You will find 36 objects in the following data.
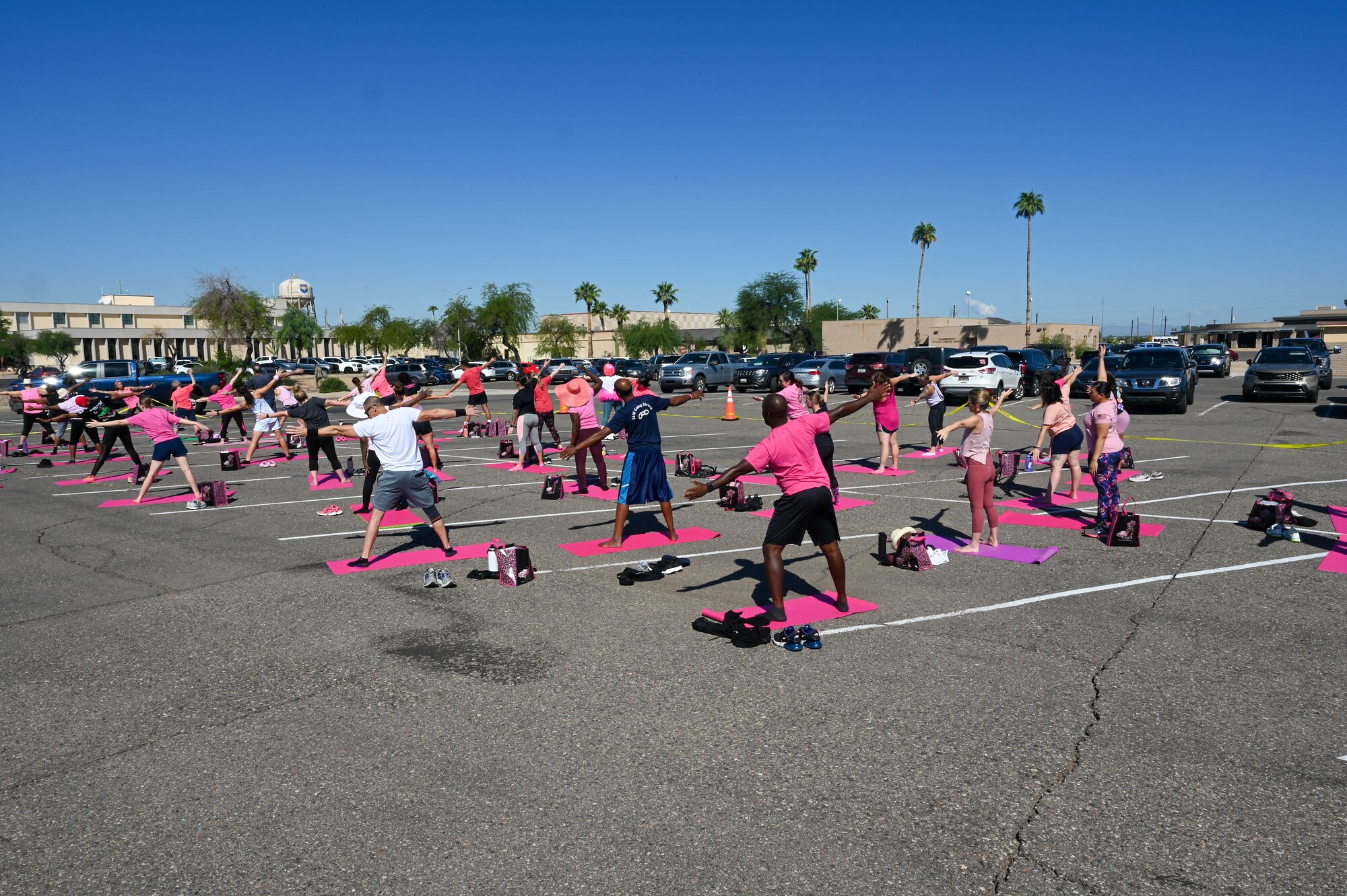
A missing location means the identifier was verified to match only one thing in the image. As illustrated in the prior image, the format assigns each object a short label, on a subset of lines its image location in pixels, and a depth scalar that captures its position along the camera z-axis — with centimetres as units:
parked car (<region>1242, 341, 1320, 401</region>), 2677
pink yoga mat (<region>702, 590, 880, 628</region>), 697
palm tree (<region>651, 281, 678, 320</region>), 11538
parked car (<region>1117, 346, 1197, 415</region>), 2406
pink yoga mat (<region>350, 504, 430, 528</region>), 1111
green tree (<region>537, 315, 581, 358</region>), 9156
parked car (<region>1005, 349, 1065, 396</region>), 3097
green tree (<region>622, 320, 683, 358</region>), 9888
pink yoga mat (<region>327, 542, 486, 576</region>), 882
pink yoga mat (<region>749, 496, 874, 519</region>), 1138
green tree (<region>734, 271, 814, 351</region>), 8775
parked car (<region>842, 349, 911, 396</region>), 3450
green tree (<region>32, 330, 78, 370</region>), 9044
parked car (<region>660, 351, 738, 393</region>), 4000
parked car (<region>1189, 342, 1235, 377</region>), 4550
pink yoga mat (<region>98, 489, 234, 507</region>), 1295
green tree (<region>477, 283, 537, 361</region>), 7688
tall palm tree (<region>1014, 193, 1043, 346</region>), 8231
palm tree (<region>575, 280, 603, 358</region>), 10162
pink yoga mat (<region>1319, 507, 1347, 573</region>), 819
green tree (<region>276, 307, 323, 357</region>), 9406
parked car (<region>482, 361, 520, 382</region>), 5931
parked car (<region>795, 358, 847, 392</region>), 3703
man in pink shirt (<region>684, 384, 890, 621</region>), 667
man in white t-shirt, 880
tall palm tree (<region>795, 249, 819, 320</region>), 8994
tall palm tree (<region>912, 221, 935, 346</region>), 8838
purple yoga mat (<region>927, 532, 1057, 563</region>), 873
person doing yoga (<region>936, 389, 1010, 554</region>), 875
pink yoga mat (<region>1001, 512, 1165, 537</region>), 1011
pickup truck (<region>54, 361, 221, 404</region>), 2883
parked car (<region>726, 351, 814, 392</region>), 4116
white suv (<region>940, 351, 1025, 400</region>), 2870
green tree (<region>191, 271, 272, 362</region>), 6119
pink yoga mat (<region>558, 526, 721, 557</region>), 938
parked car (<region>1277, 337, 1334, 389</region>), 3328
